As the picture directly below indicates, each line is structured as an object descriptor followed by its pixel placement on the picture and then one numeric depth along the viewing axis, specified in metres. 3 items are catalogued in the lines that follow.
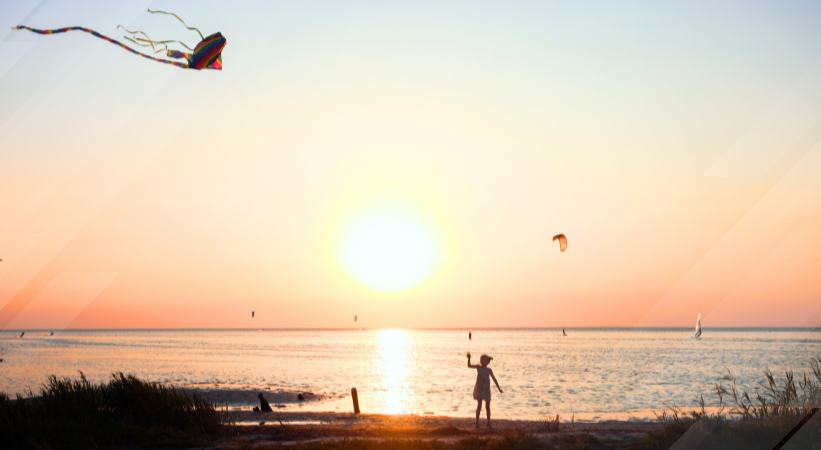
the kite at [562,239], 31.90
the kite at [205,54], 13.06
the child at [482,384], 24.36
